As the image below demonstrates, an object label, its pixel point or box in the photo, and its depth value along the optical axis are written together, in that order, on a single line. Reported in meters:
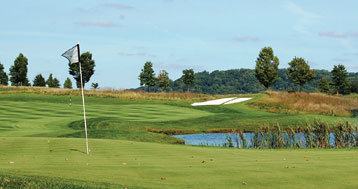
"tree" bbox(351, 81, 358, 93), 129.00
